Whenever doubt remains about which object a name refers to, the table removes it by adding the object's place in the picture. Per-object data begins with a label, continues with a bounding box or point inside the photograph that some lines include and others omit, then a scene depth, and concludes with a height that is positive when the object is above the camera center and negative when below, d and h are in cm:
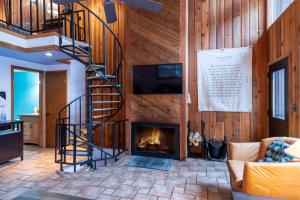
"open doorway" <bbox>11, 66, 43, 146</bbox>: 645 +24
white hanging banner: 416 +45
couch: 177 -77
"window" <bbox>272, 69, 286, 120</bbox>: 335 +10
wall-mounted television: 408 +46
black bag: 405 -112
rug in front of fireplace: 371 -131
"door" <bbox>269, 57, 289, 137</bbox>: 320 +0
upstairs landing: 350 +111
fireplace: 412 -92
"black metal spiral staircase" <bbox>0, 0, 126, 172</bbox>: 434 +23
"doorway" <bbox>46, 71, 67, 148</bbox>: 529 +5
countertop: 550 -45
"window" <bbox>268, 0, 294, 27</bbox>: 377 +184
